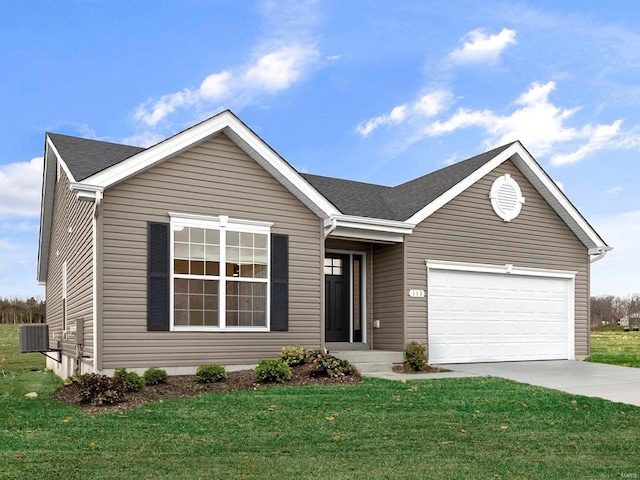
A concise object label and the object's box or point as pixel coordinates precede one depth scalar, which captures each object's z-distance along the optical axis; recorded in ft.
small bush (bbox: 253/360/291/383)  35.60
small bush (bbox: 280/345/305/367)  39.09
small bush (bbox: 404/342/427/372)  44.39
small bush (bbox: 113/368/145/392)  31.63
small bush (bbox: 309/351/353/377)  37.45
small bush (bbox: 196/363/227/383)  35.14
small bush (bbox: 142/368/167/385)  34.24
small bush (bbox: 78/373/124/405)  29.60
